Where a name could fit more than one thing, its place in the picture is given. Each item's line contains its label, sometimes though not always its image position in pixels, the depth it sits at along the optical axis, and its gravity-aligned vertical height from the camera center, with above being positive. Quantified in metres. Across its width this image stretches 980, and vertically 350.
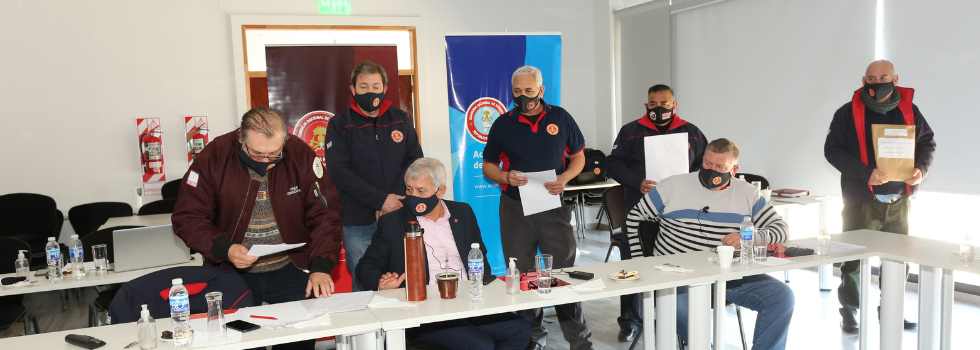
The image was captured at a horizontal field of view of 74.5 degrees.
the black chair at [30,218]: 5.55 -0.52
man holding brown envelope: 3.84 -0.20
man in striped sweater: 3.08 -0.43
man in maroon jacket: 2.50 -0.25
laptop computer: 3.37 -0.51
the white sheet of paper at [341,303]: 2.31 -0.59
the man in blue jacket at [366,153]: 3.49 -0.05
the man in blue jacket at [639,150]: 4.07 -0.12
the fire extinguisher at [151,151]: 6.07 +0.01
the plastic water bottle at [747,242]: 2.86 -0.51
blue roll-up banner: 5.79 +0.39
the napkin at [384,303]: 2.34 -0.59
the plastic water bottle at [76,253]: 3.31 -0.51
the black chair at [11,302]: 3.45 -0.79
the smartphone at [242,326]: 2.09 -0.58
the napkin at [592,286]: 2.52 -0.60
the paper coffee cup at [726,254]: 2.80 -0.55
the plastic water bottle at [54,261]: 3.22 -0.53
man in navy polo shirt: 3.74 -0.16
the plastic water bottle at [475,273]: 2.38 -0.50
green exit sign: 6.34 +1.37
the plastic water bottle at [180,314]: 2.00 -0.51
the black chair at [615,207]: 4.70 -0.54
